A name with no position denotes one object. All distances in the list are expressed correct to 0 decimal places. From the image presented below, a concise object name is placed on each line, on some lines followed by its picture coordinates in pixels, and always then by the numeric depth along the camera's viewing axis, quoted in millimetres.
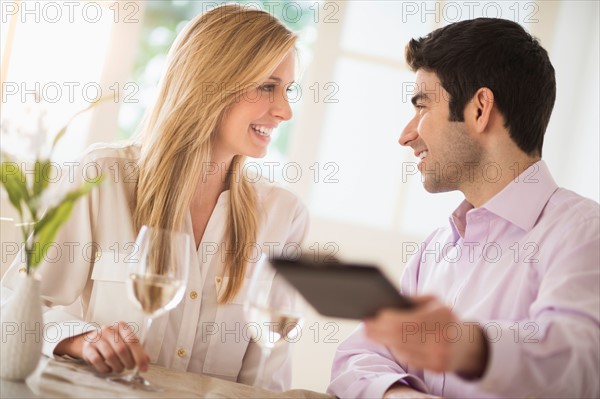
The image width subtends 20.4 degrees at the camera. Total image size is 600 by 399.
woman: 2230
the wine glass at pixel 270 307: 1883
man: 1917
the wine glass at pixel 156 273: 1935
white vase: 1909
